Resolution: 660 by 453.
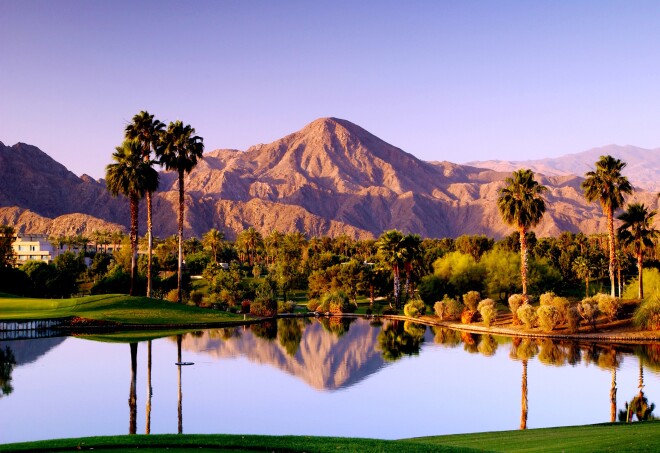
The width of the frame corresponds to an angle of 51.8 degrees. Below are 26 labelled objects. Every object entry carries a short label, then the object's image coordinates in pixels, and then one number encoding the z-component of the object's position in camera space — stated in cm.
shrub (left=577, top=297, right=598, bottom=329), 6658
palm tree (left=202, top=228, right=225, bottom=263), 14625
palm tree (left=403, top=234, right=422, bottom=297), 9362
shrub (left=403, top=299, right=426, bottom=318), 8681
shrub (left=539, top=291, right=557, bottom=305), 7064
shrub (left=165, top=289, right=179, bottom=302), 9131
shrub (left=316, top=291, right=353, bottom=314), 9438
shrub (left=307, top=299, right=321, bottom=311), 9731
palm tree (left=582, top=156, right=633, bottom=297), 7438
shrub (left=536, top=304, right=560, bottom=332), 6688
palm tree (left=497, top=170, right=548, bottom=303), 7300
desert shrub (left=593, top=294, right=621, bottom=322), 6719
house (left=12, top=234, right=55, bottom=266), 16994
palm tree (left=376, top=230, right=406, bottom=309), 9300
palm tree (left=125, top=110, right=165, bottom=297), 8312
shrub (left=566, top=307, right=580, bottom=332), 6662
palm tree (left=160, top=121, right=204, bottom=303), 8444
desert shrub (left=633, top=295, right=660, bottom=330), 6241
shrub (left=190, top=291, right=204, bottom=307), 9406
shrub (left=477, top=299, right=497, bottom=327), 7456
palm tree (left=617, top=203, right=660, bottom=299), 7431
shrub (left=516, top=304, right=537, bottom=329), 6912
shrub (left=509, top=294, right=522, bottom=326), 7369
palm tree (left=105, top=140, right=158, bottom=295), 7794
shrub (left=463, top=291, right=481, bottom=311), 8288
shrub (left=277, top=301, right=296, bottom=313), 9316
